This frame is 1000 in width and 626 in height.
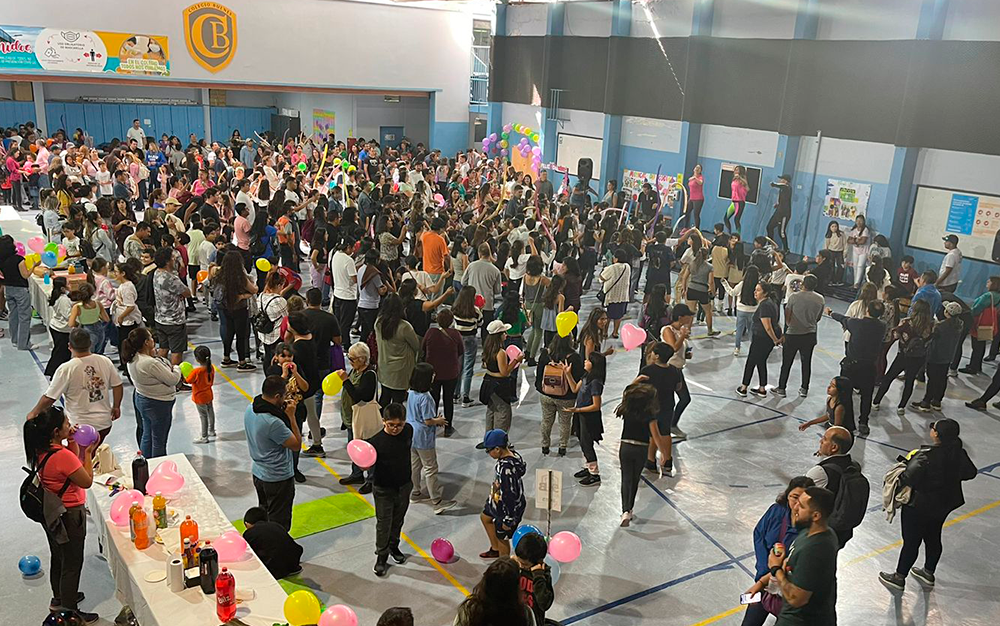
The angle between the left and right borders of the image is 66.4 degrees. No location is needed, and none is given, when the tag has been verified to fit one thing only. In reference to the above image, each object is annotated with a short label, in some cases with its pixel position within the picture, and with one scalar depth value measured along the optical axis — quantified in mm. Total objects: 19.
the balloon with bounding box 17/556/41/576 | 5621
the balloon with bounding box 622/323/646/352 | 8047
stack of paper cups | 4520
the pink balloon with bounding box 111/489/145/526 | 5074
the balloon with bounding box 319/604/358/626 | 3996
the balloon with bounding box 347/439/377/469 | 5541
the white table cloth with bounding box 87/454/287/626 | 4359
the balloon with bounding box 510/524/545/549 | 4414
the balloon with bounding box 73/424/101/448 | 5668
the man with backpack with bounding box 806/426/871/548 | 5219
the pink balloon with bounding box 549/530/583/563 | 5012
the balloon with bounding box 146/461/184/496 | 5312
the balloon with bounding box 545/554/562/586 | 4916
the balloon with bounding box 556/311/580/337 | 7367
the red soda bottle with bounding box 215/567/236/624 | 4301
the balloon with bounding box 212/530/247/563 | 4746
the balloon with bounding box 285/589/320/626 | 4082
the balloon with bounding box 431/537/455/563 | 6042
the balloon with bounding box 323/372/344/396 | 6805
